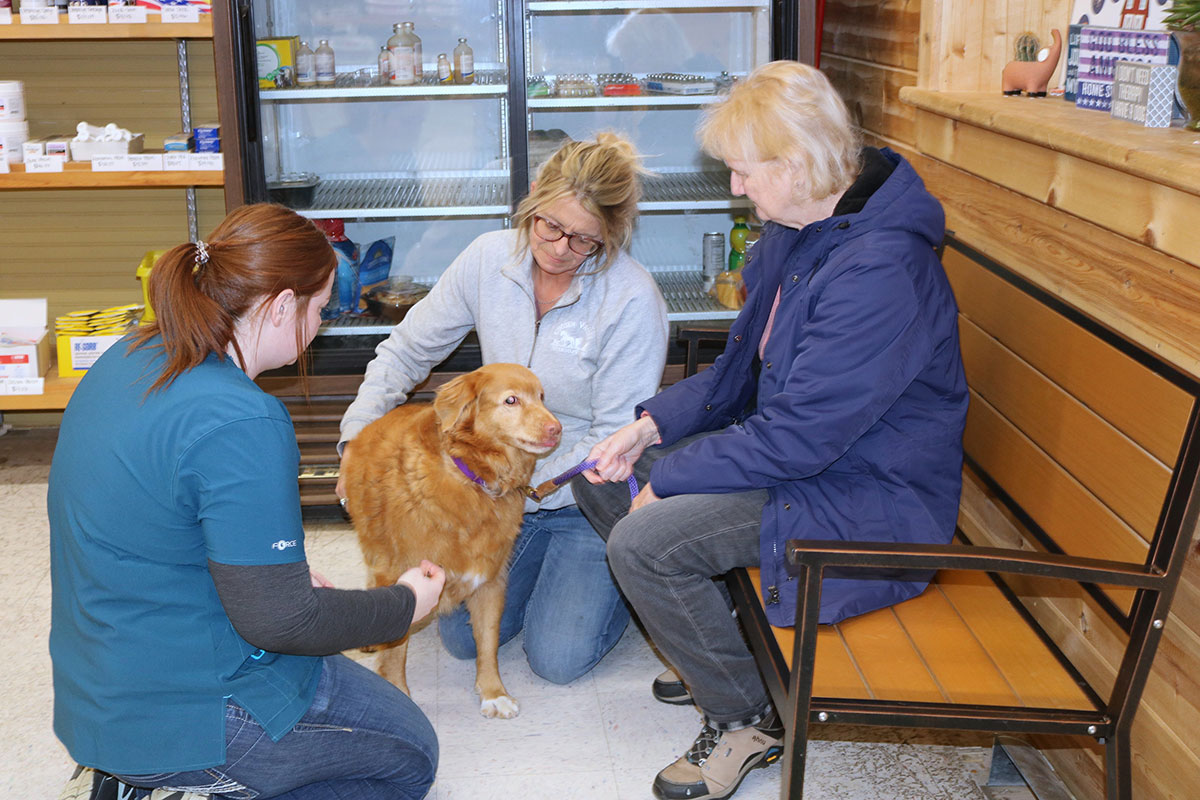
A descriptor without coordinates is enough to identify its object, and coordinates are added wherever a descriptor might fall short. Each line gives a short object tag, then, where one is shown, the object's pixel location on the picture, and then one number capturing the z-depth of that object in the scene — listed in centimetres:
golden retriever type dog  268
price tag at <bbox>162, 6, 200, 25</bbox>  371
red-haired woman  170
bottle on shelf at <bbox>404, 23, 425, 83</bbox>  412
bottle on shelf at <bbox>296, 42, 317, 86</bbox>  405
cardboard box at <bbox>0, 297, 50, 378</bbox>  418
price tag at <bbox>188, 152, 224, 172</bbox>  387
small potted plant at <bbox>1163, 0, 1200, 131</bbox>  200
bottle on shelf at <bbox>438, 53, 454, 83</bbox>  412
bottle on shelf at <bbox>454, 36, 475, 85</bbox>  412
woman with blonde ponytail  291
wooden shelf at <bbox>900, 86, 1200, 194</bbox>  187
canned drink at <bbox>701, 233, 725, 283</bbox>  438
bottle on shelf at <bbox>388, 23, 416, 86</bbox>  405
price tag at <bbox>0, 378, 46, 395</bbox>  416
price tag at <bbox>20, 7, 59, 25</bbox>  379
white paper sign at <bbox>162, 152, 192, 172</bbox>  389
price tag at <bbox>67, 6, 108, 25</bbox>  376
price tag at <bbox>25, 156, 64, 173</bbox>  398
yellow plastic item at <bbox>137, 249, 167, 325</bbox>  417
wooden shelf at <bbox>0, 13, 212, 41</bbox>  374
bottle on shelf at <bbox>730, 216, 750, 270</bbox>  429
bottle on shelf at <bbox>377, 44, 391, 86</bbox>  416
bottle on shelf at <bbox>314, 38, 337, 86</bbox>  408
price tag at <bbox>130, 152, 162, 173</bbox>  394
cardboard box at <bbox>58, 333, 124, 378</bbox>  420
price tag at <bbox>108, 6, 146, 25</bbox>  376
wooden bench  186
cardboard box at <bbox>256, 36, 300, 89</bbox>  392
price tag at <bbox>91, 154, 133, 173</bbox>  397
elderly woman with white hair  213
